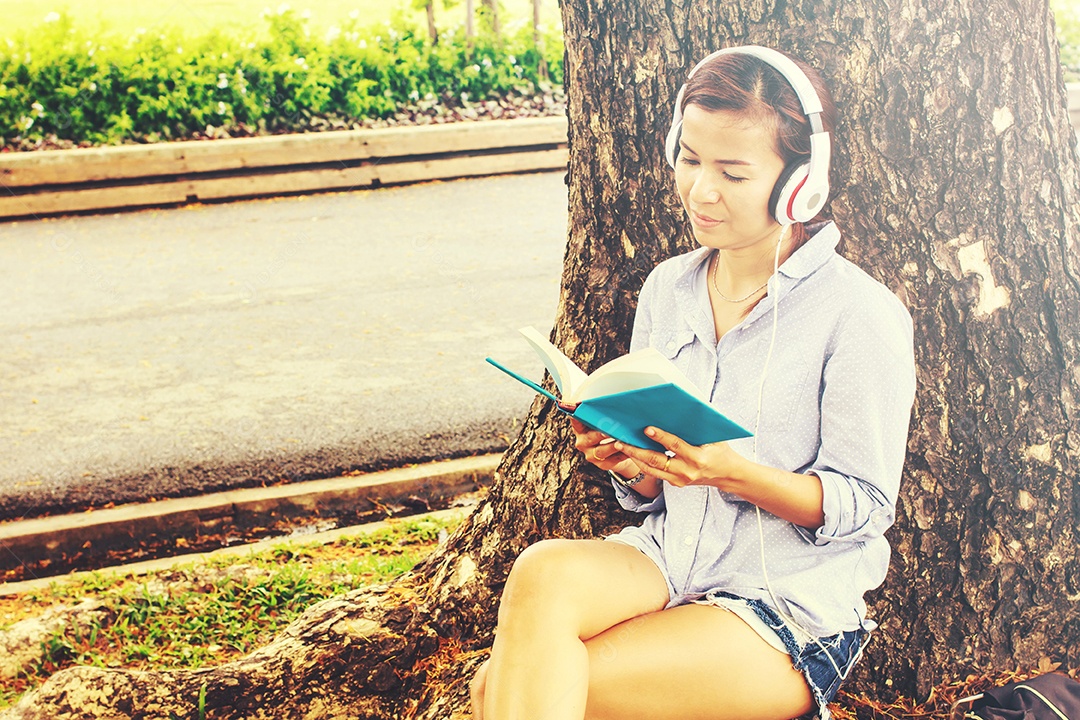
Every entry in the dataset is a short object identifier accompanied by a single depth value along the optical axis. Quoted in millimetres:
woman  2209
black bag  2510
